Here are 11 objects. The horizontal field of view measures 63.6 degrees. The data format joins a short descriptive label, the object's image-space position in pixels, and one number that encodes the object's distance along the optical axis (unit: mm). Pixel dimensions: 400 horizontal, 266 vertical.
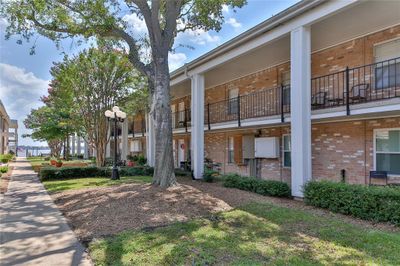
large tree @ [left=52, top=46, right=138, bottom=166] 18234
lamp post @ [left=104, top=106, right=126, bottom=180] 15094
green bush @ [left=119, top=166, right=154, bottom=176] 17391
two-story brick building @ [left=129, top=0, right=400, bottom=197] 9180
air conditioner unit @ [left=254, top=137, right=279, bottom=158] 13414
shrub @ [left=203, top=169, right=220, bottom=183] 13805
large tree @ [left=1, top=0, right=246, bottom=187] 10547
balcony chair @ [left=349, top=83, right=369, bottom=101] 10067
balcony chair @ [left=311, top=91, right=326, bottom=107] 11346
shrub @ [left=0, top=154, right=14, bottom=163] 26438
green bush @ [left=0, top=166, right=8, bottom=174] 18255
